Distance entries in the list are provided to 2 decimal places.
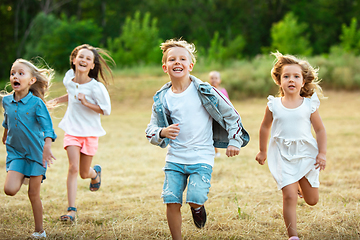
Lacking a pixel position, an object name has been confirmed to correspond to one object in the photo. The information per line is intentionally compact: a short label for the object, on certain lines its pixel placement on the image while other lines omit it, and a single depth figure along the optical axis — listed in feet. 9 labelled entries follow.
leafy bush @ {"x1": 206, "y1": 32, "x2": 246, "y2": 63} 106.32
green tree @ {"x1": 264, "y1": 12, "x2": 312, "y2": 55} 101.37
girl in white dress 11.65
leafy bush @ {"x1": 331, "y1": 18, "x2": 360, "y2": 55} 98.06
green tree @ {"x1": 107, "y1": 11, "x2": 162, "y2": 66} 112.78
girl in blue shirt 12.30
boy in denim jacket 11.12
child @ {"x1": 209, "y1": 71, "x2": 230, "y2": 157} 28.35
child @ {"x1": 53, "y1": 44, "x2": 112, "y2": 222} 15.21
